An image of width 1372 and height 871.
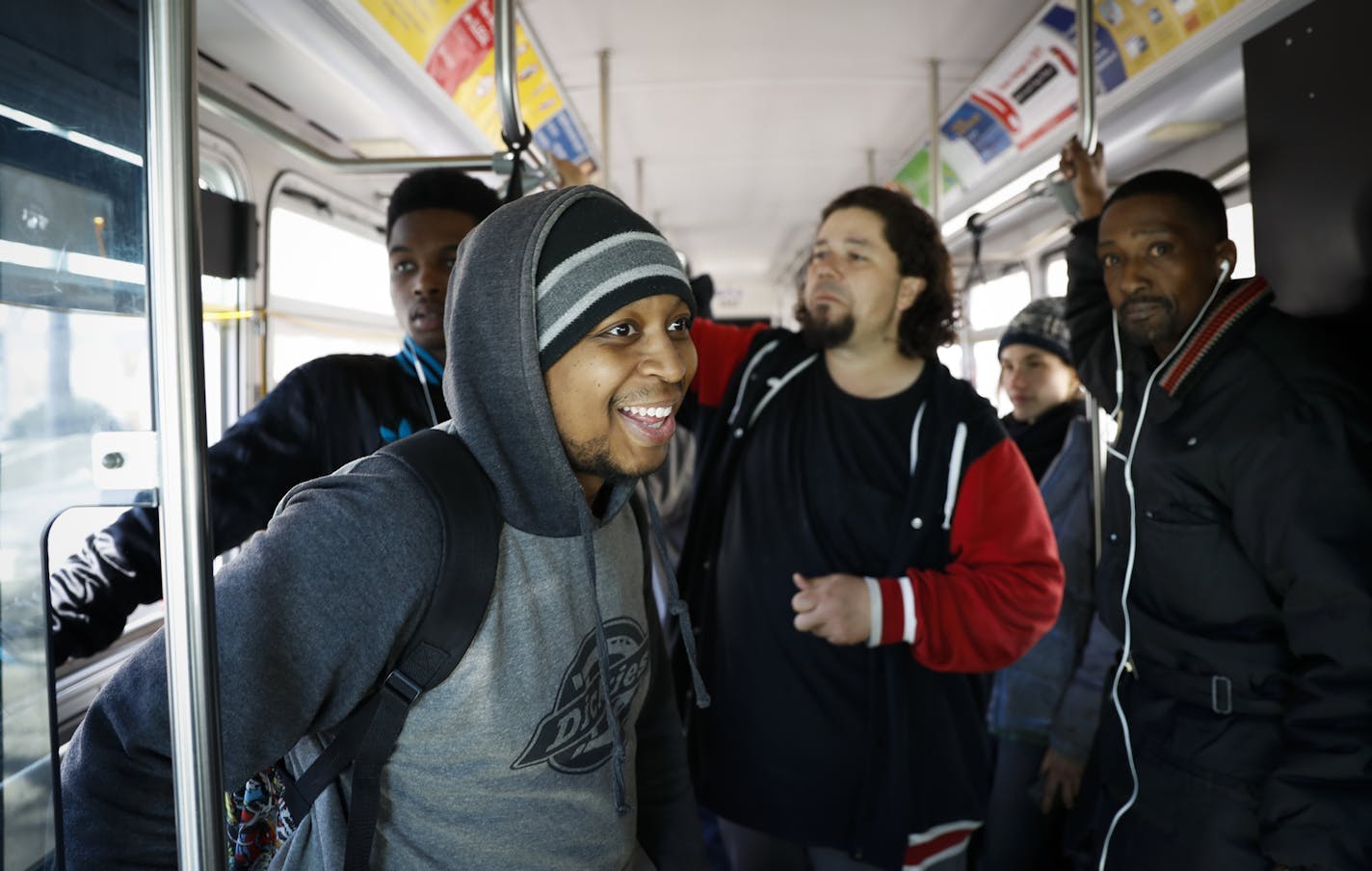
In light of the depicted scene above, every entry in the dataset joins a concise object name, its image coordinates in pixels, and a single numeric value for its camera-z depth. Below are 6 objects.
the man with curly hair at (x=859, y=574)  1.61
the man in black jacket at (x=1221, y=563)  1.23
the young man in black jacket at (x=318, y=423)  1.23
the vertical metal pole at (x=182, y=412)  0.53
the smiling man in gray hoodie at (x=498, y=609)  0.68
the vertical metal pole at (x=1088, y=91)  1.69
